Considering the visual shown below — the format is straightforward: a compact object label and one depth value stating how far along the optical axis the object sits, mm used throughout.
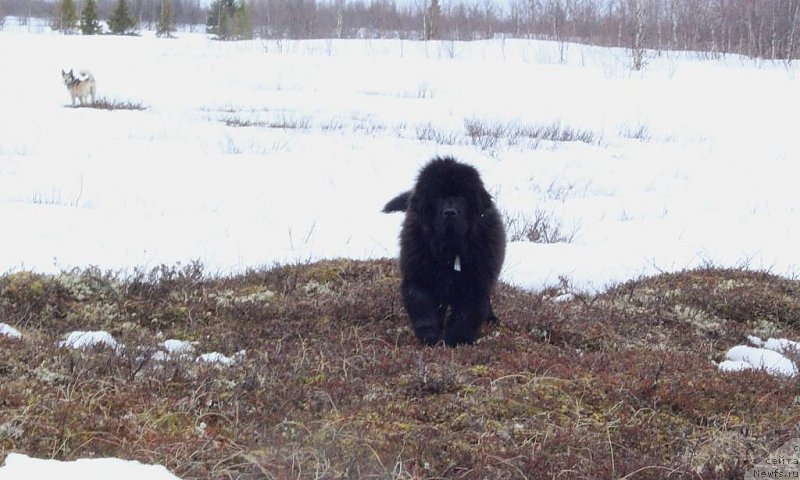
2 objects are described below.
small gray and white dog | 23531
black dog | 6203
